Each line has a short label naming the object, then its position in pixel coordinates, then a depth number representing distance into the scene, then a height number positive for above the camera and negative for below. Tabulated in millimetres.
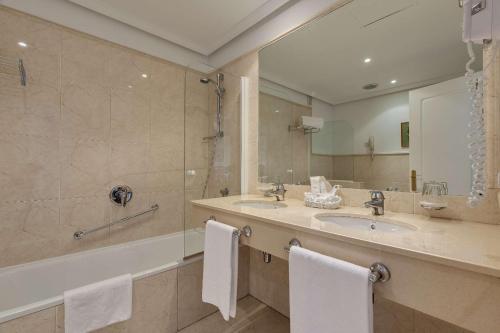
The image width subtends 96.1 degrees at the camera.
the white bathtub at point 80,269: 1472 -786
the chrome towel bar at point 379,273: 708 -337
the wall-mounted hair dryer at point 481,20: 752 +511
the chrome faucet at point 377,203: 1138 -180
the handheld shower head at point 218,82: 2168 +831
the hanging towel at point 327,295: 712 -446
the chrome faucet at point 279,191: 1694 -183
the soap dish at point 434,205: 1036 -176
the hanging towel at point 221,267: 1220 -568
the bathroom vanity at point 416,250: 569 -274
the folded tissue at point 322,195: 1322 -171
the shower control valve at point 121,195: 2000 -242
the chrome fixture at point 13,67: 1539 +702
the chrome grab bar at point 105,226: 1826 -509
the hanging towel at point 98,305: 1120 -723
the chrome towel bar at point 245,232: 1192 -347
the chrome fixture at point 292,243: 961 -328
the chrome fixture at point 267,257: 1413 -570
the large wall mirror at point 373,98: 1081 +424
